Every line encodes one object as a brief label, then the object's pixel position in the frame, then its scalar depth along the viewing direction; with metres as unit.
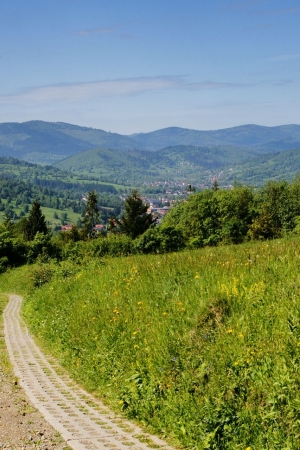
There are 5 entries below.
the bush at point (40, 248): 65.62
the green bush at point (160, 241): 54.72
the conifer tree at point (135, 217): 92.94
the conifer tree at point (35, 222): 103.69
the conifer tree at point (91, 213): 112.38
